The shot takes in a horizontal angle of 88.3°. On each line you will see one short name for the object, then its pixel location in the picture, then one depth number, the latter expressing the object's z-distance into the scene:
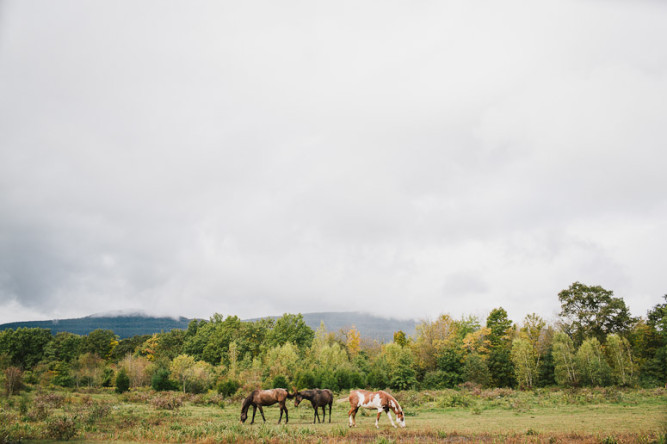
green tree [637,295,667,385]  46.81
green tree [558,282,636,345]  58.00
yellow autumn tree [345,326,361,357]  80.80
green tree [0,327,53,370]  79.99
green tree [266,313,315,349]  72.31
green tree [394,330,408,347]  78.59
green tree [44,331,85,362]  81.21
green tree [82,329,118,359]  88.44
